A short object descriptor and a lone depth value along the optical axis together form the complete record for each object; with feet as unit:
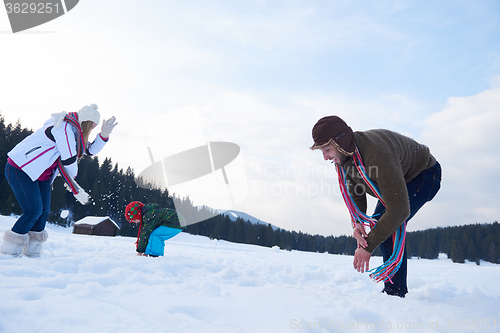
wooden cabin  91.86
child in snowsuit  16.61
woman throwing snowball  11.32
